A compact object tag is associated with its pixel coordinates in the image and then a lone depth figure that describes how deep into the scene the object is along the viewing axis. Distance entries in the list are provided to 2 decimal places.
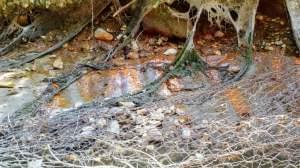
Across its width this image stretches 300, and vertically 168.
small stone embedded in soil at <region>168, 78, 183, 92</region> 3.20
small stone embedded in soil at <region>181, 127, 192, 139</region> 2.53
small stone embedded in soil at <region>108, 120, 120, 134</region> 2.58
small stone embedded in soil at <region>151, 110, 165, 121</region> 2.72
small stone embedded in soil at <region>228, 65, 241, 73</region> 3.40
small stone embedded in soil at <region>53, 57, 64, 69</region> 3.55
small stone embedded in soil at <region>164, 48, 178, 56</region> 3.68
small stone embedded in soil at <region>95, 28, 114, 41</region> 3.89
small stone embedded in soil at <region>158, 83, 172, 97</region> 3.12
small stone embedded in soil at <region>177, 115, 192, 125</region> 2.71
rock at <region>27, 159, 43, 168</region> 2.28
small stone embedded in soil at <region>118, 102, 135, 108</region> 2.91
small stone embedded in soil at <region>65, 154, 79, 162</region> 2.35
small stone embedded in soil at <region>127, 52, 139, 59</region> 3.67
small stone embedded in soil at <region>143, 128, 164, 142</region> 2.50
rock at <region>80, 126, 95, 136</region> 2.54
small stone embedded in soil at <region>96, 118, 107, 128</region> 2.62
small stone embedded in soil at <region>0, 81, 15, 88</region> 3.29
